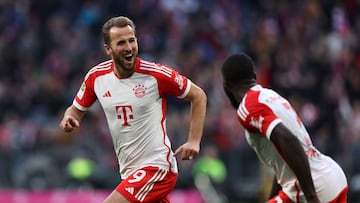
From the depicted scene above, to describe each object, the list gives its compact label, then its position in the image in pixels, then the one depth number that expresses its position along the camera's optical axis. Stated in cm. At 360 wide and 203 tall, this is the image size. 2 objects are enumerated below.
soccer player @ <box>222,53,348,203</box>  1513
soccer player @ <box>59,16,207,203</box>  1742
